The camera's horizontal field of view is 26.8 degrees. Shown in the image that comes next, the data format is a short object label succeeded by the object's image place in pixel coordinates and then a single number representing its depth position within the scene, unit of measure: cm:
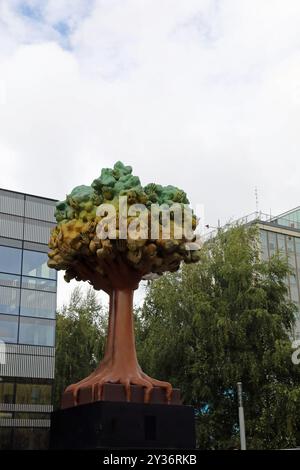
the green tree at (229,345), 1864
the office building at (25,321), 2066
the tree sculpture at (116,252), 1005
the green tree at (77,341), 2378
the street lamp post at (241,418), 1555
